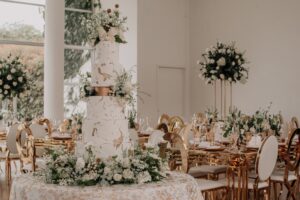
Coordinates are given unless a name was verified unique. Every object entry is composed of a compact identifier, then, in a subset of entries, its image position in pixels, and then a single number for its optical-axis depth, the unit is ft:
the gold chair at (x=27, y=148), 21.48
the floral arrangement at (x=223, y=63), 36.58
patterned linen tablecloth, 11.10
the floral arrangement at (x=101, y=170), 11.68
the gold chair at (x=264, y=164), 18.51
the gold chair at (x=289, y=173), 20.88
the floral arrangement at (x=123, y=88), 12.82
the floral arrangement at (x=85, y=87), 12.98
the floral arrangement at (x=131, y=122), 27.49
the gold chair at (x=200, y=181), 17.34
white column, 38.78
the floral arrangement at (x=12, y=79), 32.65
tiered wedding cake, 12.62
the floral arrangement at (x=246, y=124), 21.50
